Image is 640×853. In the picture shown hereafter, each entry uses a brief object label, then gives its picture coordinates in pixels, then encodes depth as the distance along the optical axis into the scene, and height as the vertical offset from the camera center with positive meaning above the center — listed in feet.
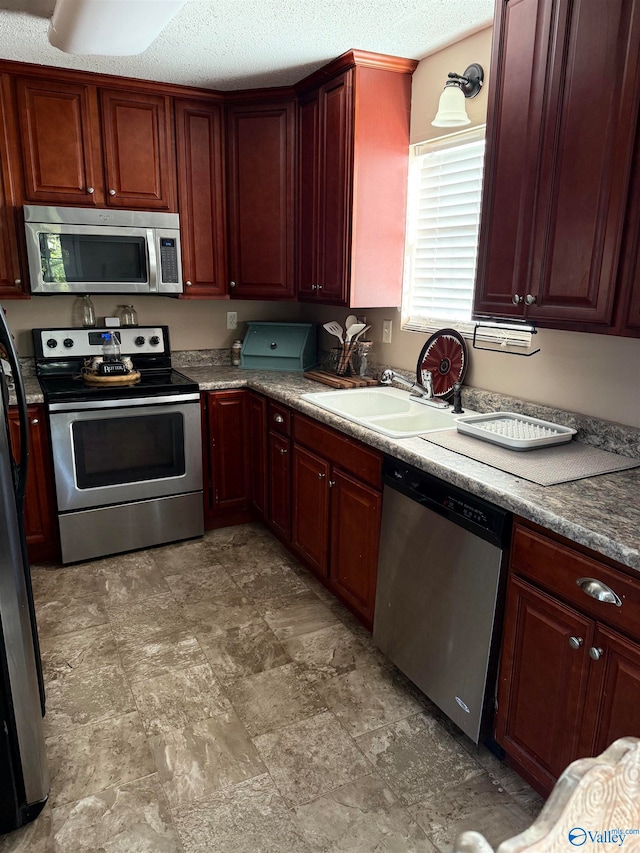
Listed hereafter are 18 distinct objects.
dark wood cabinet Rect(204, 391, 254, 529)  10.63 -3.23
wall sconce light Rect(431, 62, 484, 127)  7.28 +2.03
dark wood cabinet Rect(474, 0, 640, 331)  5.03 +1.08
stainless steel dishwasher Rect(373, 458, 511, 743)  5.63 -3.14
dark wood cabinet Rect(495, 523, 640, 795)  4.44 -3.00
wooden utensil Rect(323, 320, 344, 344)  10.46 -0.89
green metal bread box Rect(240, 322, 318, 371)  11.64 -1.37
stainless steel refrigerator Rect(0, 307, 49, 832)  4.82 -3.29
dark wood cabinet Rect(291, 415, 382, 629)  7.54 -3.16
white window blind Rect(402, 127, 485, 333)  8.29 +0.67
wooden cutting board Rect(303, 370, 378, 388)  9.73 -1.68
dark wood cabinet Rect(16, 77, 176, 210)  9.35 +2.00
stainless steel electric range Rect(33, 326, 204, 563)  9.46 -2.84
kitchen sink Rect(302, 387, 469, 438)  8.04 -1.87
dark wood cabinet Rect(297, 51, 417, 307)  8.86 +1.56
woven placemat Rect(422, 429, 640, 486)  5.73 -1.80
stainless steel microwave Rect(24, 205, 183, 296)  9.50 +0.34
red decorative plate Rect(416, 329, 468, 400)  8.49 -1.17
